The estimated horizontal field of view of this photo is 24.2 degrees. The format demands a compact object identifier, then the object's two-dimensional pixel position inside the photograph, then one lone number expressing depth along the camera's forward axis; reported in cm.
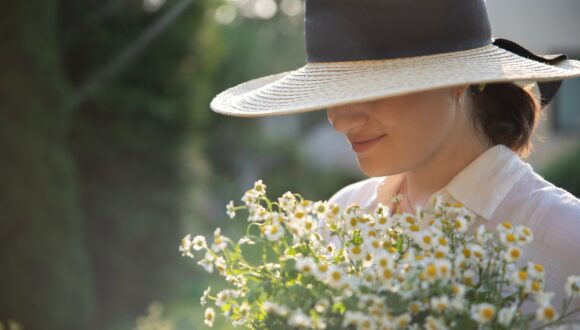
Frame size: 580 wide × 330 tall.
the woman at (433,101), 132
